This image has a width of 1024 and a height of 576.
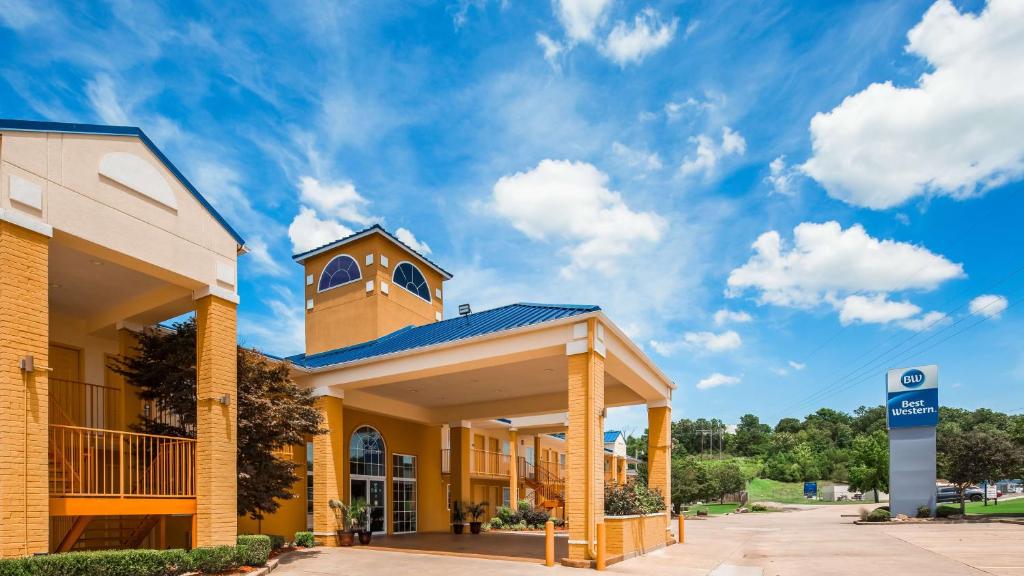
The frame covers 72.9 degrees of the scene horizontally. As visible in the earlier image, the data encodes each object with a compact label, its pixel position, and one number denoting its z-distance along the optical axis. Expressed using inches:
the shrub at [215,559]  493.4
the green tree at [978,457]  1494.8
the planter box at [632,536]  656.4
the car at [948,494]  2079.1
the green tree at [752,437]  4210.1
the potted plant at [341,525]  777.6
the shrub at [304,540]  754.2
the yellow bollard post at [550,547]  609.6
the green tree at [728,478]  2559.1
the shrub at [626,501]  700.7
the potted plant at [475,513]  1054.4
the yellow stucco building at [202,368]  415.5
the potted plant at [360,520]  786.8
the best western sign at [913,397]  1379.2
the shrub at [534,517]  1228.5
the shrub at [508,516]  1221.0
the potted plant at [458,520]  1056.1
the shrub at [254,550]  528.4
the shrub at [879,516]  1384.1
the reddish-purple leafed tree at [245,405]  576.7
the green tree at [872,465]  2365.9
